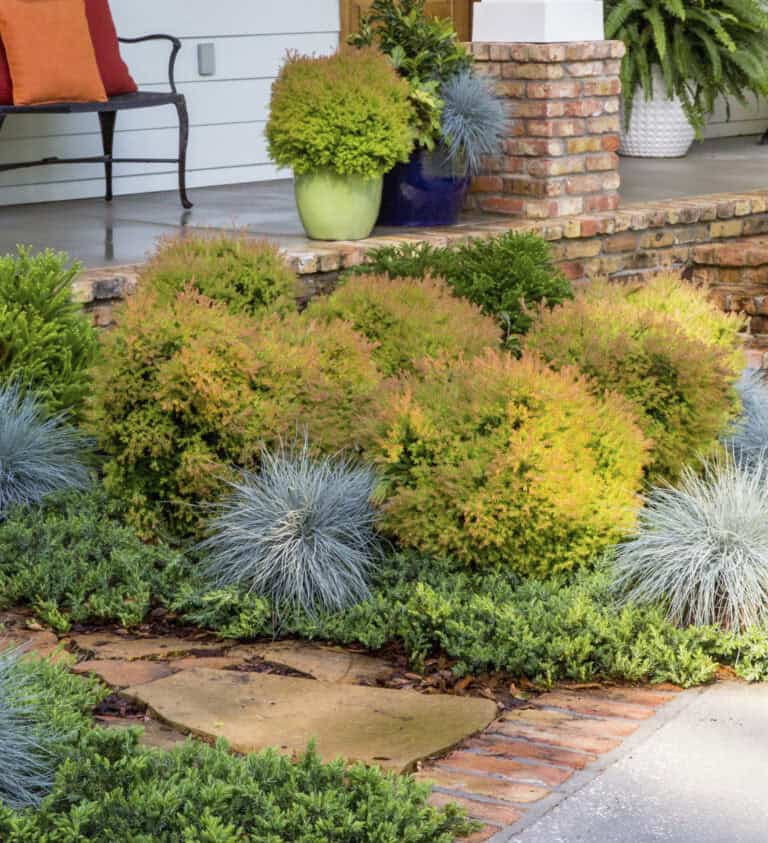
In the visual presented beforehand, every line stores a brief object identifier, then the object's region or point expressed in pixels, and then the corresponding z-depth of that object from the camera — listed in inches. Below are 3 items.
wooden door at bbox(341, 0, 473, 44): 309.9
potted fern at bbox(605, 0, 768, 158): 307.6
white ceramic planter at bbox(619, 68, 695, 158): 325.1
